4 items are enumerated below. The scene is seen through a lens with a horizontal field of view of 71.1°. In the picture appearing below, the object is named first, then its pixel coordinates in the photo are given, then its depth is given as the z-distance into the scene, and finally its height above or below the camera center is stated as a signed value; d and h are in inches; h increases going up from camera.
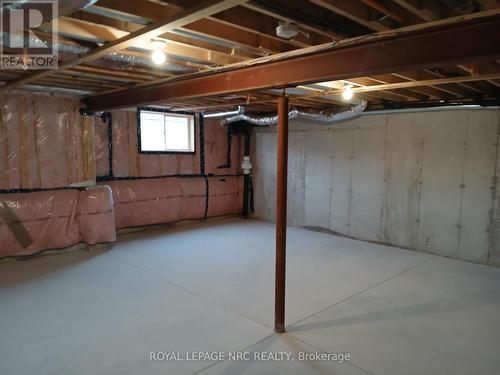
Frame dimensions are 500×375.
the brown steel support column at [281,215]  102.4 -15.3
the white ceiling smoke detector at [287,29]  73.2 +28.3
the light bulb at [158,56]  93.9 +28.9
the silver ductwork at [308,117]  193.8 +29.9
